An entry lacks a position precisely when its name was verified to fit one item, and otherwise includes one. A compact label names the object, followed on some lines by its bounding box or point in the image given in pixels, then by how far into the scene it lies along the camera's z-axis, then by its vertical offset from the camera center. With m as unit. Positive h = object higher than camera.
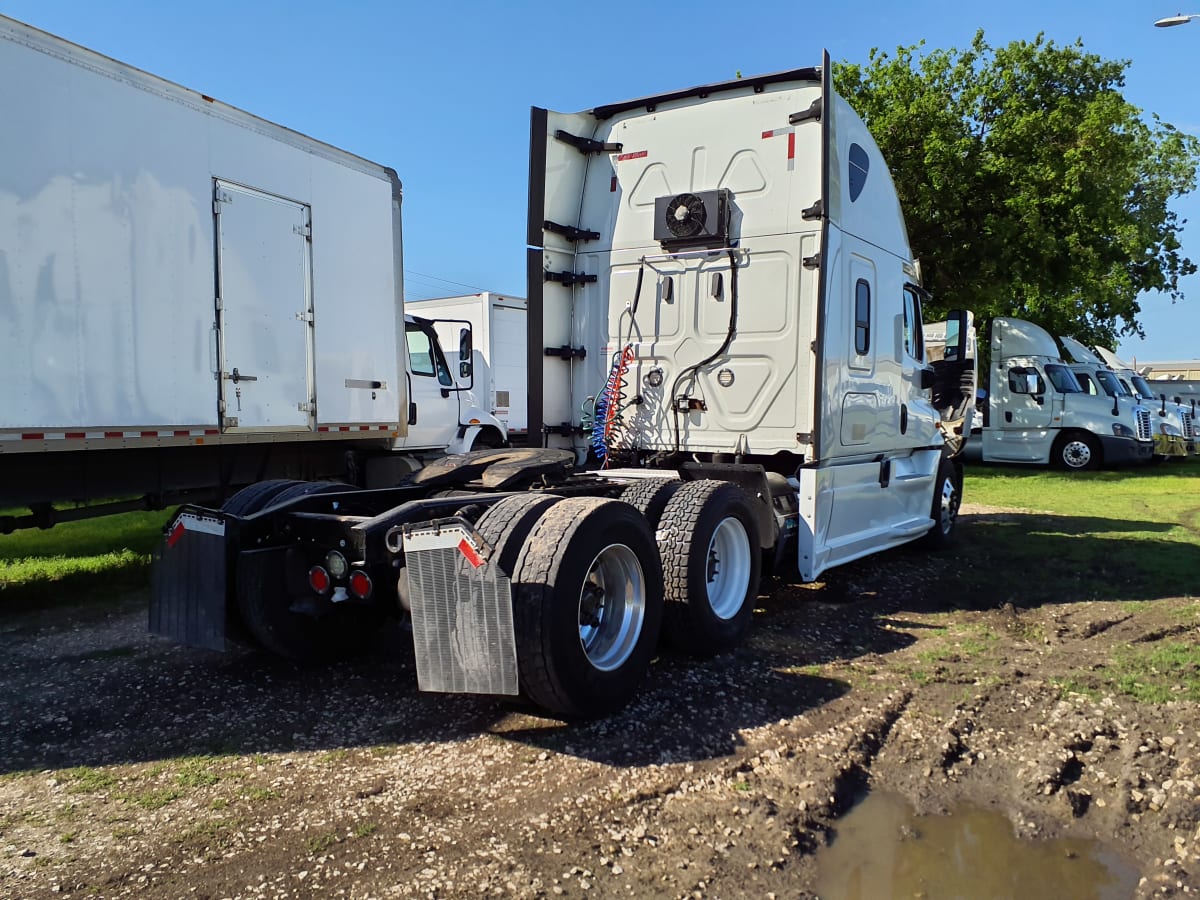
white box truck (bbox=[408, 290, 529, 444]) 16.22 +1.64
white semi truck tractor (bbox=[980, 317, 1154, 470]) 18.92 +0.16
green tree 18.83 +5.48
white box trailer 5.93 +1.09
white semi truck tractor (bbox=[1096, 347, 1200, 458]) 20.17 +0.16
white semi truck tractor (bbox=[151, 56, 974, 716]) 3.95 -0.18
